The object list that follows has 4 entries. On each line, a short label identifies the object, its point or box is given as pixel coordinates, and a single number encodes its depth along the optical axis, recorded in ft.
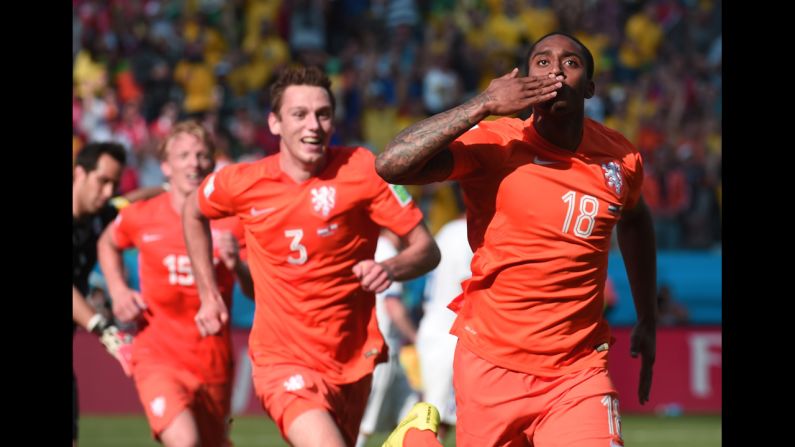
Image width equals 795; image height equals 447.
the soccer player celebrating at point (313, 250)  49.47
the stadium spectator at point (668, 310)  114.42
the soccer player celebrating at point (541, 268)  40.01
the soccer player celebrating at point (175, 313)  56.24
